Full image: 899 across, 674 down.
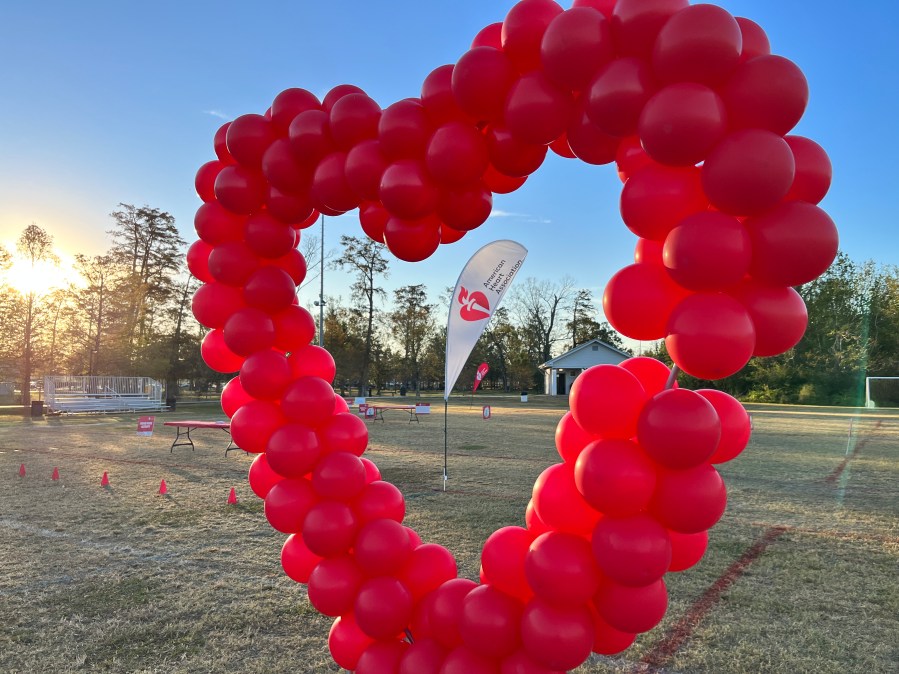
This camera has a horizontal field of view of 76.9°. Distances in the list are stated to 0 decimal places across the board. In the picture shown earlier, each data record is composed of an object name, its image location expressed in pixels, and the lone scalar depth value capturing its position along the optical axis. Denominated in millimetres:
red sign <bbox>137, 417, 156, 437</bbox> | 13008
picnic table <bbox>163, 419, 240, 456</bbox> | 10817
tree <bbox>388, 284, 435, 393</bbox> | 47344
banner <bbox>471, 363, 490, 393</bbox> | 23695
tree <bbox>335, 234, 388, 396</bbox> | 36906
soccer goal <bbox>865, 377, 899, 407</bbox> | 38812
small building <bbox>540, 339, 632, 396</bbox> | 45359
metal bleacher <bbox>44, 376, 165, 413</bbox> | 24328
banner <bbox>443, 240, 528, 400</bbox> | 8031
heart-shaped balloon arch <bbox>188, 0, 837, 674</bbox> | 1435
